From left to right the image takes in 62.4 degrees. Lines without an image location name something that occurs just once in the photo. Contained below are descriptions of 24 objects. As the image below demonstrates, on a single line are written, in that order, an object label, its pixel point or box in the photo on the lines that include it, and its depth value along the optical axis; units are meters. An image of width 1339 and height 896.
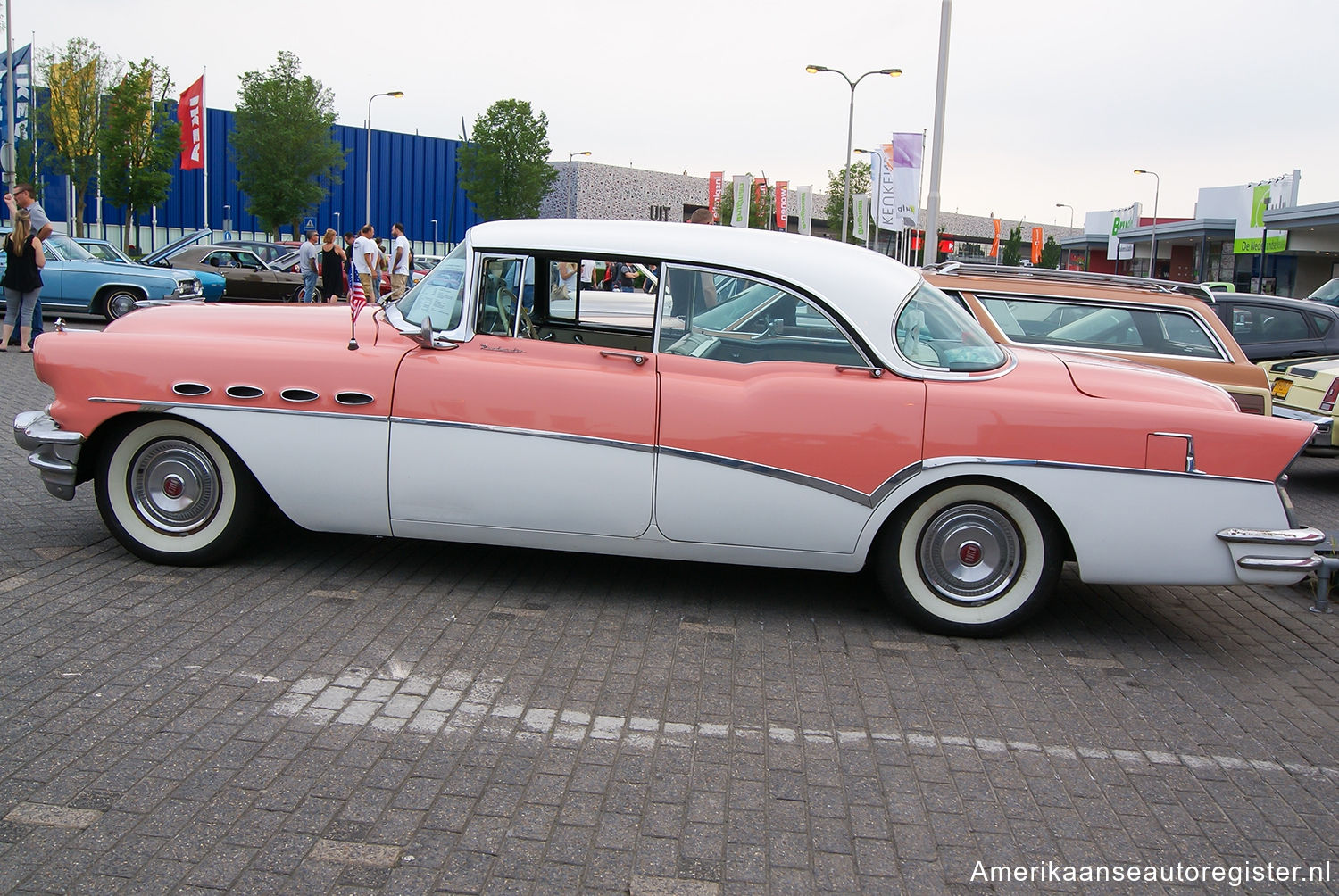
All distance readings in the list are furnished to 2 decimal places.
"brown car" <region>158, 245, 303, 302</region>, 21.77
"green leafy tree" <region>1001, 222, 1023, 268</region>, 83.81
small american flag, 5.57
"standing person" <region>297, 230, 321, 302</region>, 20.33
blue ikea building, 48.44
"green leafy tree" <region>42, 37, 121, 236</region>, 34.53
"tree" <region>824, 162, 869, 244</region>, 70.88
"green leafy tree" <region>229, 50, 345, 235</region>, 42.59
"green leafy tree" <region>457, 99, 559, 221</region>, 54.28
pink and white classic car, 4.68
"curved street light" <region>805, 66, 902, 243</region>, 37.09
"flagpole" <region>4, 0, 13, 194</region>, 27.58
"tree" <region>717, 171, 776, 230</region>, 63.53
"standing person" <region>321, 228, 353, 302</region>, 17.92
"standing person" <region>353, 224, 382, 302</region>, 19.73
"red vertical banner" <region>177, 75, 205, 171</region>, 35.34
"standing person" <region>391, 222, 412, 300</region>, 20.34
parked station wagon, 7.90
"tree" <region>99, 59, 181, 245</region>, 35.25
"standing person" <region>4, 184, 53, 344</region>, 12.29
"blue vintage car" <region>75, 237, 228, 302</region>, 18.56
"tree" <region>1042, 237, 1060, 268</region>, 87.56
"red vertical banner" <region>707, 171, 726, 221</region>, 51.50
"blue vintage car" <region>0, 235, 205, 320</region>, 17.22
